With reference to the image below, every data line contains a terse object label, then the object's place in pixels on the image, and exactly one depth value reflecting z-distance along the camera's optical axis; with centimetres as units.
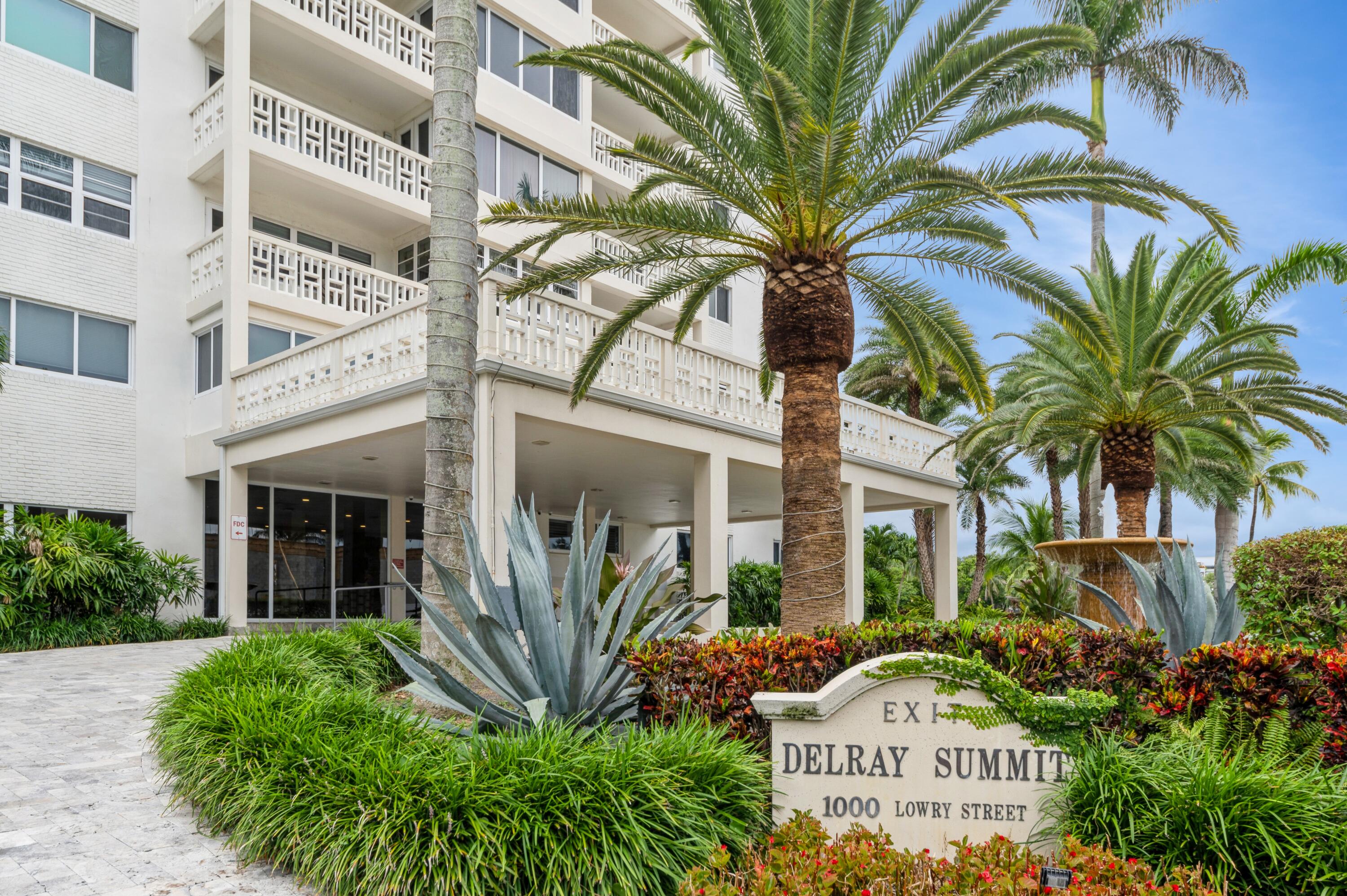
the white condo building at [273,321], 1459
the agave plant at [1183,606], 656
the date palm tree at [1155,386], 1523
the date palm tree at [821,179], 881
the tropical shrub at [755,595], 2202
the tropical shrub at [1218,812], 404
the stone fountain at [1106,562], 1315
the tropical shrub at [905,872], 380
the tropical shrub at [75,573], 1348
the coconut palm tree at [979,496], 3275
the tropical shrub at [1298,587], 991
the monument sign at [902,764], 479
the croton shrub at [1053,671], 514
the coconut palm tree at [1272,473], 1650
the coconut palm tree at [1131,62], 2345
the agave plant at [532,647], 551
